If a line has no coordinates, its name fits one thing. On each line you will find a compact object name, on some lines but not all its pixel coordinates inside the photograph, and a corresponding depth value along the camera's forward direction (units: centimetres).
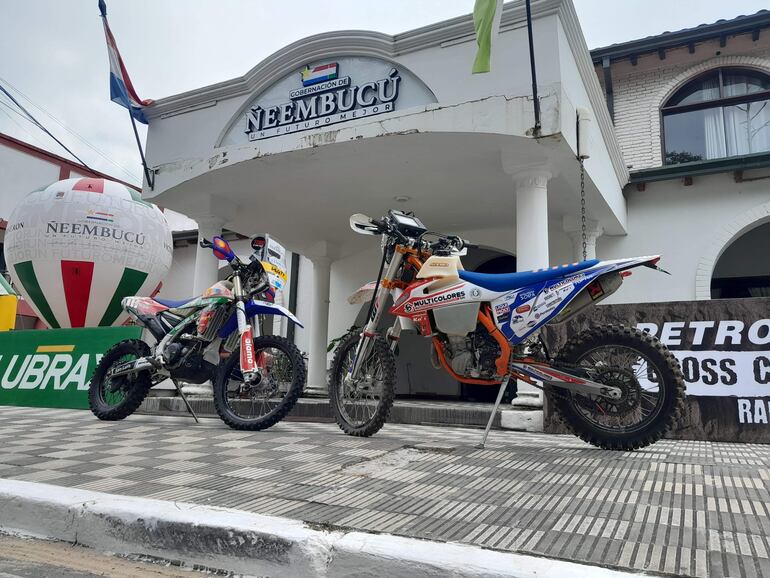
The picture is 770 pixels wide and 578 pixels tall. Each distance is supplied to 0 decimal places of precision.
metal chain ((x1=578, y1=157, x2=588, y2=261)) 580
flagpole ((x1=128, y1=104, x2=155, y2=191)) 765
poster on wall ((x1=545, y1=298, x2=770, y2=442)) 438
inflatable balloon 1231
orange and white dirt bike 336
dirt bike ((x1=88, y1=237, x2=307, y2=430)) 475
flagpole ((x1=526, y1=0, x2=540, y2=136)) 502
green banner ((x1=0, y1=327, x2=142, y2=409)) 816
